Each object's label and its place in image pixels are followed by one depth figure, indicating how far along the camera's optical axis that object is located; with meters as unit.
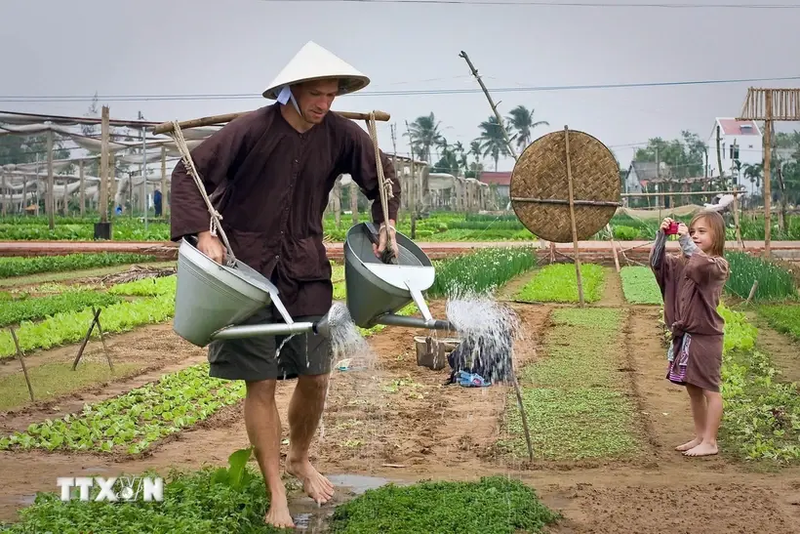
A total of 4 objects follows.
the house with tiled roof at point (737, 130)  68.12
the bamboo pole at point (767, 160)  15.37
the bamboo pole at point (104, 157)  23.25
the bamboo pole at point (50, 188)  24.66
